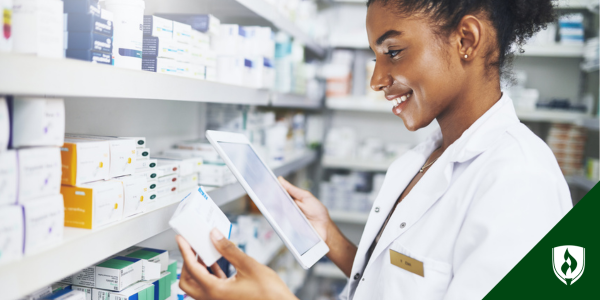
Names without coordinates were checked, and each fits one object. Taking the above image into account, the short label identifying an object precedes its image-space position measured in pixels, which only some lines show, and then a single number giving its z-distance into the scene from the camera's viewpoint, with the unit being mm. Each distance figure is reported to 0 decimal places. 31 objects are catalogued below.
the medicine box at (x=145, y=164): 1115
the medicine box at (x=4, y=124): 679
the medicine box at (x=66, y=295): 945
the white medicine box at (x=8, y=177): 683
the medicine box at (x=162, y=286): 1198
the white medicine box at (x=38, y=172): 725
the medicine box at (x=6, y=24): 686
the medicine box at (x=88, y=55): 854
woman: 902
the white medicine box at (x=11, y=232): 671
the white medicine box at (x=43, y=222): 730
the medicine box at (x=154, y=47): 1147
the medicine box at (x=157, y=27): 1139
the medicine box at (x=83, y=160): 891
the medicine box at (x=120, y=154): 1003
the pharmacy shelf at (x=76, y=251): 671
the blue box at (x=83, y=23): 850
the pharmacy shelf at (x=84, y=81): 622
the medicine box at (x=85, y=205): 897
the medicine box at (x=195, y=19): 1389
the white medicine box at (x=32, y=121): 736
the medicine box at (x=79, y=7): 855
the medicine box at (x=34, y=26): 725
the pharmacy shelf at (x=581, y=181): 2693
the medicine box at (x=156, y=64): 1159
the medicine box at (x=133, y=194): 1018
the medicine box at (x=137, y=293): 1059
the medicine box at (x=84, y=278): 1075
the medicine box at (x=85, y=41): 853
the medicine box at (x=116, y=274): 1061
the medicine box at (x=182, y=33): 1233
